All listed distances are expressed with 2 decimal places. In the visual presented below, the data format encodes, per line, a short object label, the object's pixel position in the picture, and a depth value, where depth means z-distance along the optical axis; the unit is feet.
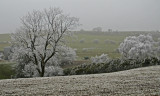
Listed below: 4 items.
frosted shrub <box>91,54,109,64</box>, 274.75
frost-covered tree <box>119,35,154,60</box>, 254.47
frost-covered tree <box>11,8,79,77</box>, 180.14
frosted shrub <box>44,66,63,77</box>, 202.74
